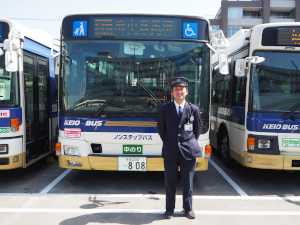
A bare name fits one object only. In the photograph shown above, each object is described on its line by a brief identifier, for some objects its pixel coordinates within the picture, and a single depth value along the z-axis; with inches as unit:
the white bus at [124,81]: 204.4
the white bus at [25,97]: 214.5
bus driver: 165.2
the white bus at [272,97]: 219.0
